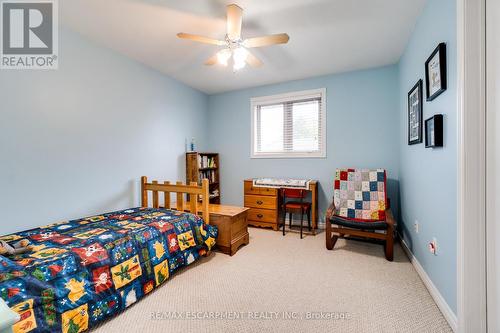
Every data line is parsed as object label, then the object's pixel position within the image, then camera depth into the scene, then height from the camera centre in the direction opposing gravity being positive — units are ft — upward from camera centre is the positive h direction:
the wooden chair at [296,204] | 10.73 -1.92
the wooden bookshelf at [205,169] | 12.55 -0.22
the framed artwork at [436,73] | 5.12 +2.28
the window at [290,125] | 12.06 +2.32
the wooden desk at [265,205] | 11.64 -2.15
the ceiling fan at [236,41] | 6.04 +3.78
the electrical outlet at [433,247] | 5.70 -2.15
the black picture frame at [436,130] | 5.31 +0.83
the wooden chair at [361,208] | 8.32 -1.84
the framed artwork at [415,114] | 6.88 +1.68
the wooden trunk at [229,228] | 8.61 -2.48
